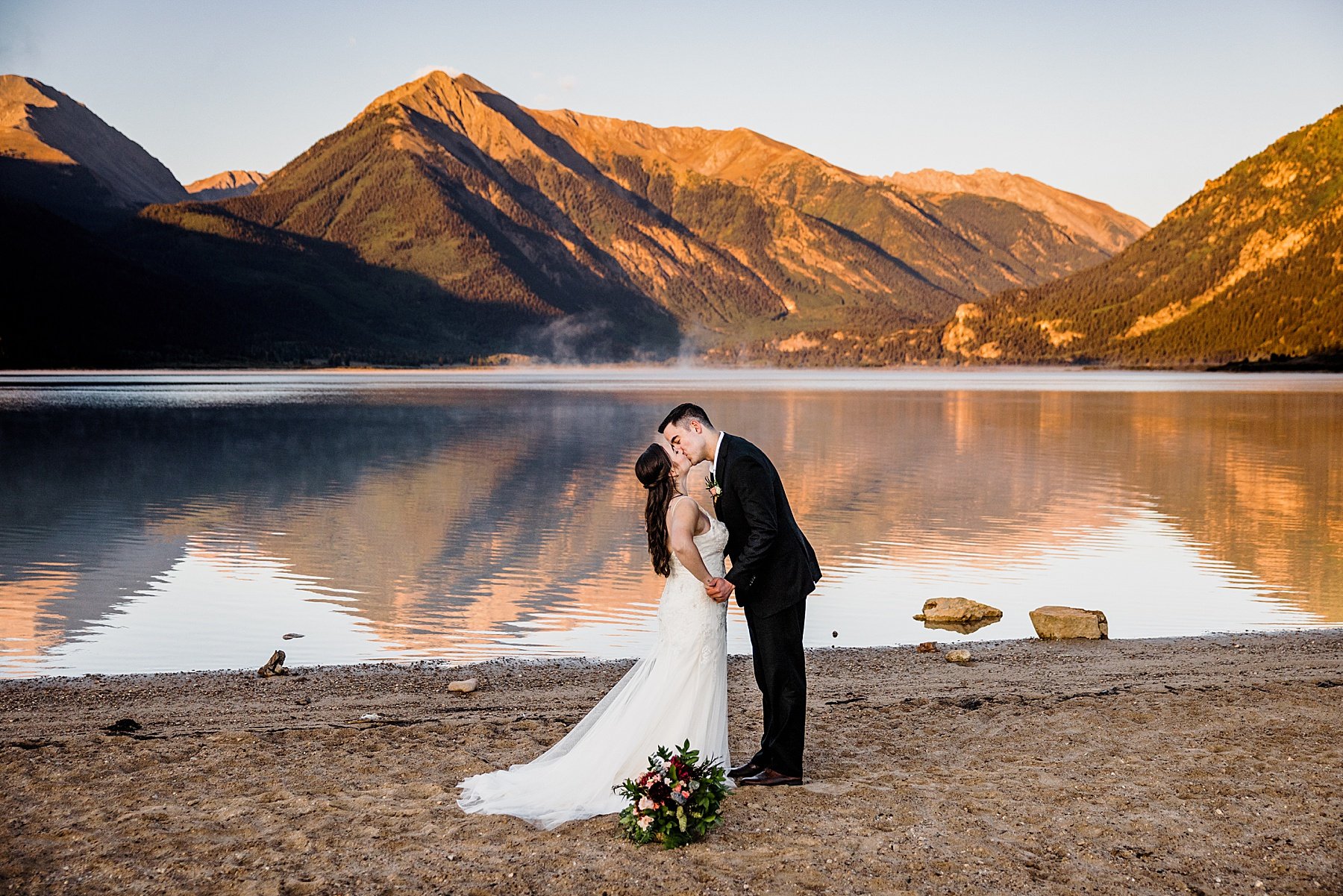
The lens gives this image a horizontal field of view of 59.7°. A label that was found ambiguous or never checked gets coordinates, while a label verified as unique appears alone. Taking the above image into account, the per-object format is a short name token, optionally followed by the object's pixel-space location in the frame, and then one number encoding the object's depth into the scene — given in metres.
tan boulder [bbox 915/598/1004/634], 16.97
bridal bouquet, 7.07
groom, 7.51
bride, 7.77
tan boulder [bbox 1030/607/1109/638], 15.27
